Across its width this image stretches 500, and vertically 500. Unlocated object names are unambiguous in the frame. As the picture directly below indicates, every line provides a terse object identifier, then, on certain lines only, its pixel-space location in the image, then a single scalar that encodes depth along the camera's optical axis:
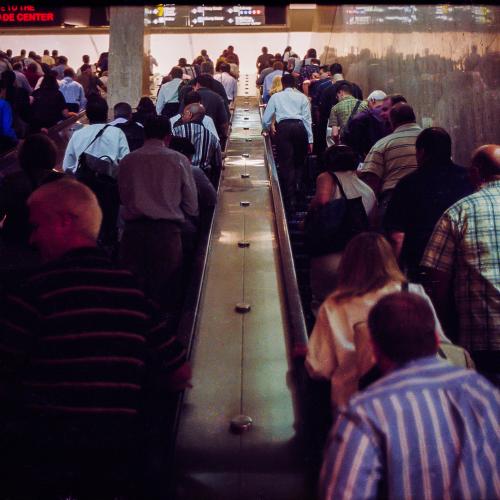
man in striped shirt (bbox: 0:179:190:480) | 2.54
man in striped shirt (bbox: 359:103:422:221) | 6.22
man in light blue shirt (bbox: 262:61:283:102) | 14.87
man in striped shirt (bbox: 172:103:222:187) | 7.96
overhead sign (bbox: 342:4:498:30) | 7.45
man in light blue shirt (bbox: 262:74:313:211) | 10.38
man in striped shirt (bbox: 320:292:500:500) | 2.17
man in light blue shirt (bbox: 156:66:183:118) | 11.74
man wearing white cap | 7.88
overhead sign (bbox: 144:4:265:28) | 30.92
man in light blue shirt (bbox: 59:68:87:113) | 15.80
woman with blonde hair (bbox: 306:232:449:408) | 3.08
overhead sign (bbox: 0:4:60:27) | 28.48
